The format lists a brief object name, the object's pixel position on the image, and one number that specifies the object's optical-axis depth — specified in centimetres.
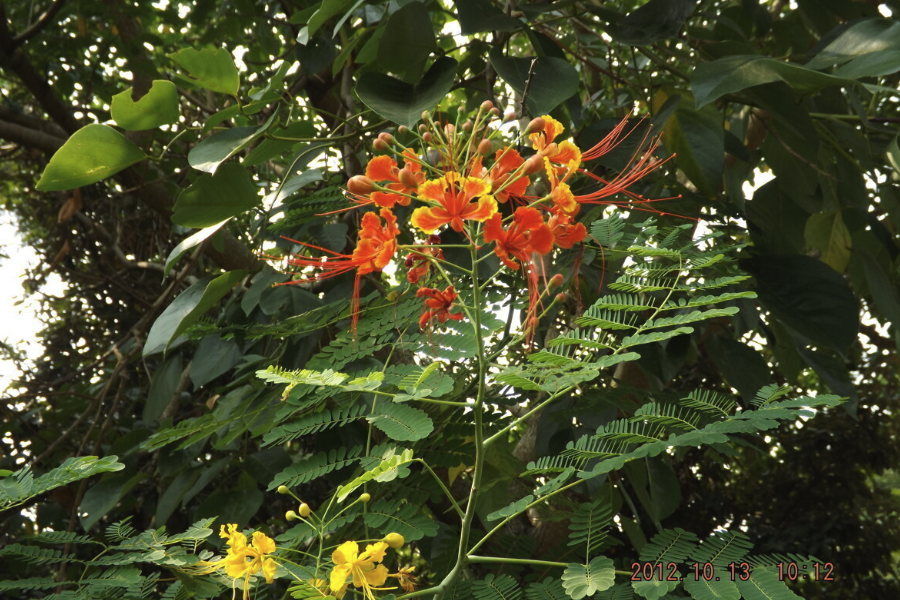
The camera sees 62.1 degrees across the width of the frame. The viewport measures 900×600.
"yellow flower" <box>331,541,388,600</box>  84
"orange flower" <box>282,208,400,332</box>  93
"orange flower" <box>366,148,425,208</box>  91
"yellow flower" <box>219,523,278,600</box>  89
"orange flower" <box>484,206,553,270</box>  86
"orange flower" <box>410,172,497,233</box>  83
